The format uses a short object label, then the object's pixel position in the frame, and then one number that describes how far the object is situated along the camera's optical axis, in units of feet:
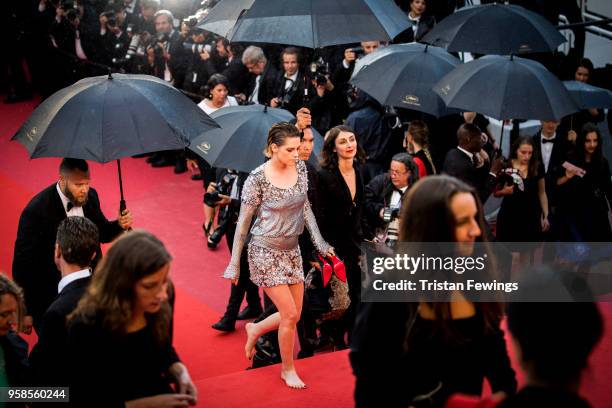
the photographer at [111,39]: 41.78
